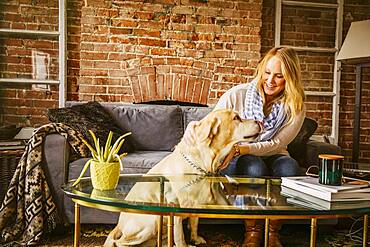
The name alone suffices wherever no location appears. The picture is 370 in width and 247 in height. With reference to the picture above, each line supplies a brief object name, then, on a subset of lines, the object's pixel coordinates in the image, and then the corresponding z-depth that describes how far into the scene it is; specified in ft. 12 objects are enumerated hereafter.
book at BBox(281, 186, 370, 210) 4.59
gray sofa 8.04
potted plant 5.22
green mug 5.06
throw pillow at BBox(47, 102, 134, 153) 8.86
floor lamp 11.23
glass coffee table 4.33
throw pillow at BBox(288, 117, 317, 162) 9.16
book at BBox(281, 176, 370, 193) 4.86
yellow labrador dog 5.95
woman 7.33
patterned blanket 7.60
